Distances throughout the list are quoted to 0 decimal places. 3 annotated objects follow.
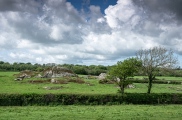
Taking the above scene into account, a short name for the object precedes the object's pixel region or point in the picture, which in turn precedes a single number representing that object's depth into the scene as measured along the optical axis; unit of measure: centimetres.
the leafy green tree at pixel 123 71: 3588
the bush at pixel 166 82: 7282
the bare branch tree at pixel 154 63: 4369
